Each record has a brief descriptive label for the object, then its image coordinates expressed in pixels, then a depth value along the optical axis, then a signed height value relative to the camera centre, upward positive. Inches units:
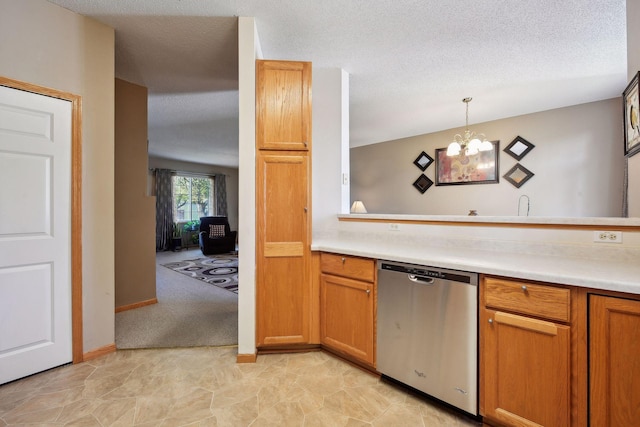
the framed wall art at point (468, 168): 173.5 +30.9
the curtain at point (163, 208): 287.3 +3.9
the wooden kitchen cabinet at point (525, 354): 45.2 -26.3
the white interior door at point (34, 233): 68.6 -6.0
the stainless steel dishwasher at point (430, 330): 54.8 -27.3
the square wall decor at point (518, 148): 161.8 +40.4
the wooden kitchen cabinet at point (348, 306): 71.2 -27.4
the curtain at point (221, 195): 337.7 +21.8
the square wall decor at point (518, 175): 161.4 +23.1
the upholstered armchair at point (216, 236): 265.0 -25.6
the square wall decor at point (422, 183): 201.8 +22.3
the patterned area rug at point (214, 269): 164.6 -44.2
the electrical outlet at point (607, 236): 55.9 -5.4
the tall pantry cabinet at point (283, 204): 81.7 +2.4
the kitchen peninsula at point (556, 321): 41.6 -19.0
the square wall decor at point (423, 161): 201.9 +40.1
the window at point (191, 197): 310.3 +17.5
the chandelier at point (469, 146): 136.8 +35.0
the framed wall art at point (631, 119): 64.2 +24.3
